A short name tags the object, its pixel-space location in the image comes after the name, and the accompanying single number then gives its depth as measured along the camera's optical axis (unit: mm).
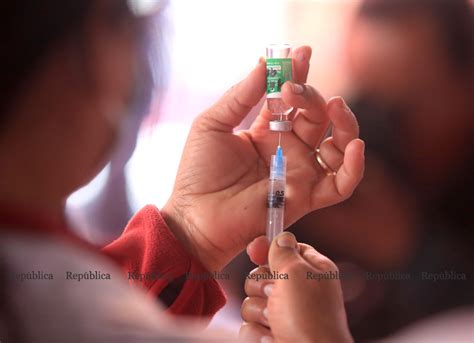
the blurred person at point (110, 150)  1340
